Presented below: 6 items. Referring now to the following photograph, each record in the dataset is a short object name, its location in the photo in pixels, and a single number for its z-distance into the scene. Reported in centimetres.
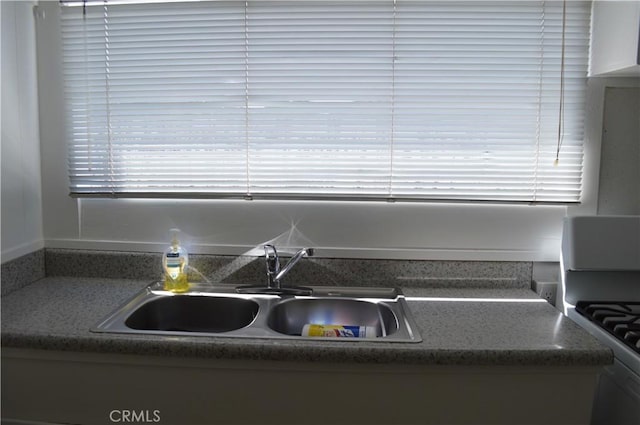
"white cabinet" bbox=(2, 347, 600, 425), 133
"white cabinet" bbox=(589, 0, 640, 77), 150
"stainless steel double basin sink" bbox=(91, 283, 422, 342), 170
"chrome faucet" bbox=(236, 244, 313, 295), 177
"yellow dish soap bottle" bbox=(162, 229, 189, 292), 180
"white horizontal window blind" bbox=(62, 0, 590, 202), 180
